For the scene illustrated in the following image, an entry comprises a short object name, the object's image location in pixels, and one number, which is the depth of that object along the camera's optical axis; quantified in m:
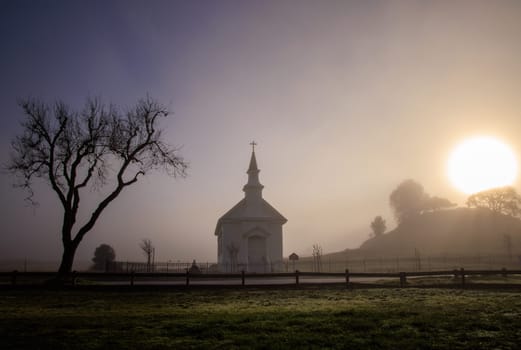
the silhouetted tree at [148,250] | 47.95
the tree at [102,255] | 61.07
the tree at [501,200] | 94.81
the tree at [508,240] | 69.76
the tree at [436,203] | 127.78
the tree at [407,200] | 123.25
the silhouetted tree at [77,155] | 25.25
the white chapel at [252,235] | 45.41
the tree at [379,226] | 133.50
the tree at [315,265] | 51.14
